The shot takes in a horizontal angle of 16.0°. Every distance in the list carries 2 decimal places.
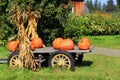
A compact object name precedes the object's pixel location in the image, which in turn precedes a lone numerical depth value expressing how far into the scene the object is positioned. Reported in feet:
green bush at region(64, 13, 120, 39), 91.14
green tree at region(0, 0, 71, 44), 50.78
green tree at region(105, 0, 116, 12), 384.23
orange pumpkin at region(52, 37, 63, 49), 40.95
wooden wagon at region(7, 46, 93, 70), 39.06
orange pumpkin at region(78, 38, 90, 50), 40.19
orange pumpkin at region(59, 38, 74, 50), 39.78
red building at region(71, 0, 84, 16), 139.95
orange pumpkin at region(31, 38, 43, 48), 41.47
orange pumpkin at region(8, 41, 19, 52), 41.22
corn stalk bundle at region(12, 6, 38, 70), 38.63
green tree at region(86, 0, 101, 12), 358.31
